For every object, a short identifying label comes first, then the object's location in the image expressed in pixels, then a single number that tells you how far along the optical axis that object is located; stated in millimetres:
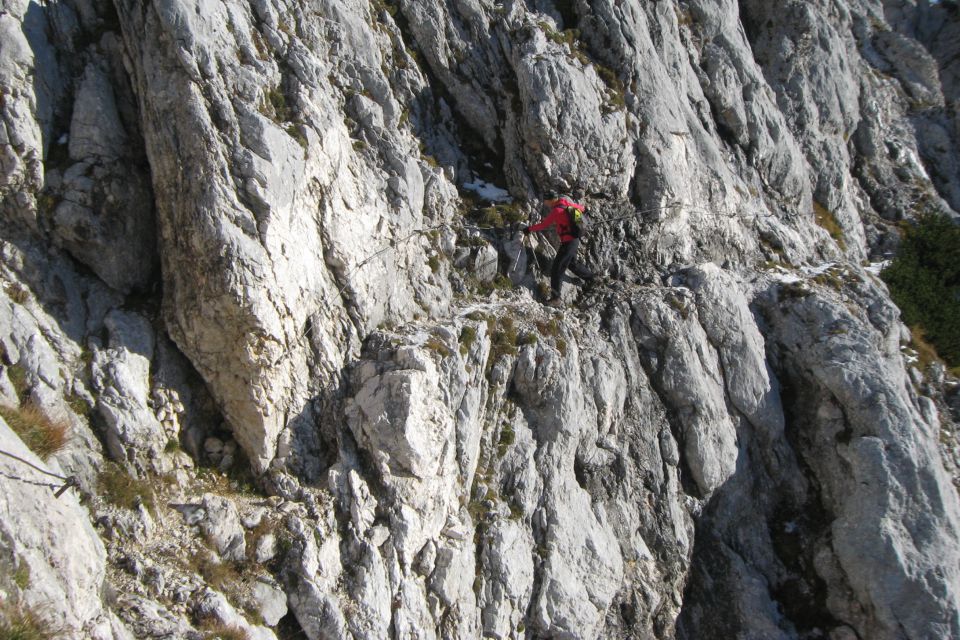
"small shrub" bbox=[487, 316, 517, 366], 14305
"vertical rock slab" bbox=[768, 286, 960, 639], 14055
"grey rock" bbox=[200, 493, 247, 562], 10578
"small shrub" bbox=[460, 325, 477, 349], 13798
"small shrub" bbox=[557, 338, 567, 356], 14789
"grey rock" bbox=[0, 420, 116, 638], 8002
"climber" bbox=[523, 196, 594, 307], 16031
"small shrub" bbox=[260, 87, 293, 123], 13141
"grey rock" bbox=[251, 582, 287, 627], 10297
